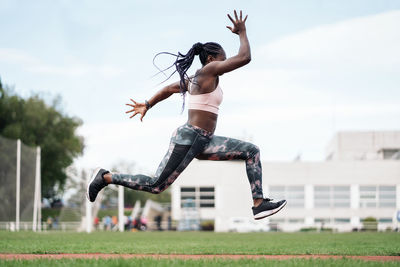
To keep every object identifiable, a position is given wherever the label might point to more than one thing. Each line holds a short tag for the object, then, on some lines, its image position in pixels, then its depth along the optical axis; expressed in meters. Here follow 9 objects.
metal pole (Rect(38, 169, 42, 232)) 34.66
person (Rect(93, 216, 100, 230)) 49.74
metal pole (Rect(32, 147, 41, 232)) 33.91
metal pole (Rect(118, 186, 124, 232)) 39.19
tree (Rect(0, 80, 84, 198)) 53.09
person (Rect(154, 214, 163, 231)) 52.09
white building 64.44
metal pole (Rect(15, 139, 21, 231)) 32.34
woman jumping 6.61
